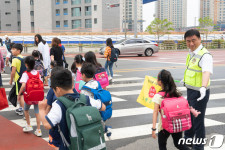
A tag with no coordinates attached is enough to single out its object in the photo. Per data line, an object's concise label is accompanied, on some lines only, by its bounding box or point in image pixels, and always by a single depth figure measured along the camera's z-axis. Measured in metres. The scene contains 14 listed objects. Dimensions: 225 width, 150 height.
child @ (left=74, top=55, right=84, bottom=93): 5.91
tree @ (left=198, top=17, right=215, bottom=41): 48.98
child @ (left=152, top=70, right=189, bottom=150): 3.69
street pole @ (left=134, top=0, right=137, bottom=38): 30.40
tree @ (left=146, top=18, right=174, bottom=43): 42.59
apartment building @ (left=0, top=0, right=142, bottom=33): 70.69
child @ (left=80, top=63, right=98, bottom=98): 4.26
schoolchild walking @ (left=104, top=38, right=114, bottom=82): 11.11
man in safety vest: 4.07
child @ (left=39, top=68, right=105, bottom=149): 2.78
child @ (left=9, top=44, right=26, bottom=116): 6.21
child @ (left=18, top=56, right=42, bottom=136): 5.48
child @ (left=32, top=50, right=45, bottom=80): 8.77
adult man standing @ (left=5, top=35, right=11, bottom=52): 15.80
